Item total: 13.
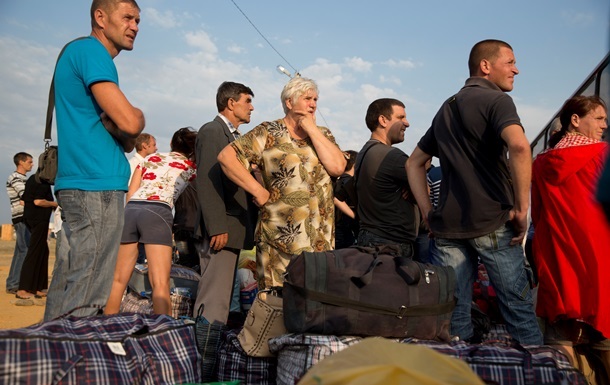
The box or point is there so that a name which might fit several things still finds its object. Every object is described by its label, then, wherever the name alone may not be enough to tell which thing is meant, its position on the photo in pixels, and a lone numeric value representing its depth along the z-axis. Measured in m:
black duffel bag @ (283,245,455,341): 2.83
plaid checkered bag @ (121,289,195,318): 4.83
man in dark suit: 3.99
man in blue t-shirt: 3.04
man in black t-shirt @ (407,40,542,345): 3.17
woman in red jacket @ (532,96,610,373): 3.28
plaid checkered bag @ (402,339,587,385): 2.59
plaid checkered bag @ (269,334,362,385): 2.69
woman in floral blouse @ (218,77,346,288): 3.70
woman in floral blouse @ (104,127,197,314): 4.32
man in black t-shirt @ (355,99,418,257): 4.36
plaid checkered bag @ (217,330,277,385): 3.23
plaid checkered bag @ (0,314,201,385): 2.25
